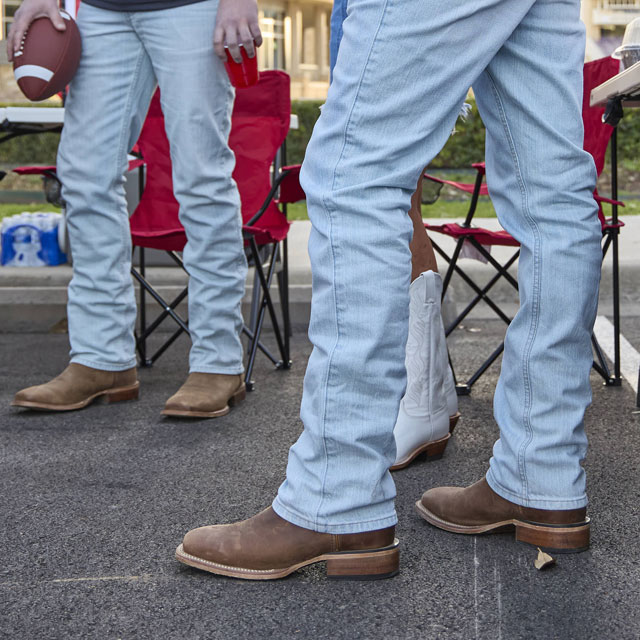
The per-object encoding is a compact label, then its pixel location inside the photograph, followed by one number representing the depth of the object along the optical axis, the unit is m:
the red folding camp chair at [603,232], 3.29
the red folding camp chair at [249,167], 3.75
